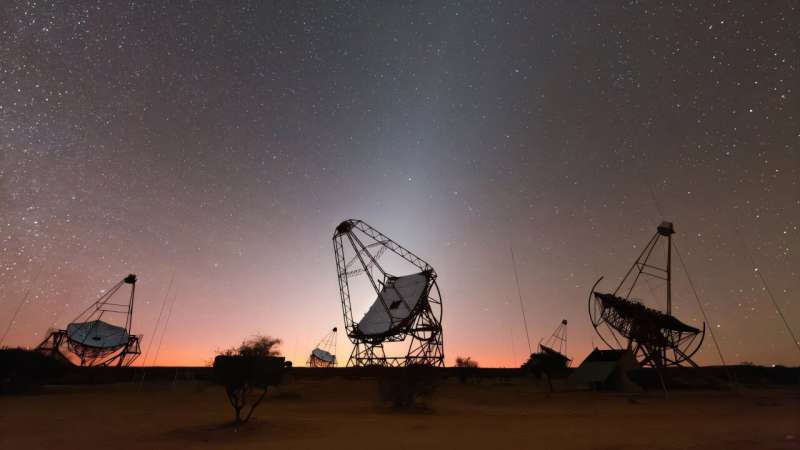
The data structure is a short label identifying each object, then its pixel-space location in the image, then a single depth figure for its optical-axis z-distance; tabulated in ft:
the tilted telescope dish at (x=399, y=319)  182.71
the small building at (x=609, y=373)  151.94
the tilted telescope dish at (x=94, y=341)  172.96
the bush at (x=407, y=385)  94.02
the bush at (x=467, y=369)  208.18
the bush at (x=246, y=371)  65.36
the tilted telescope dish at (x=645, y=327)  160.56
